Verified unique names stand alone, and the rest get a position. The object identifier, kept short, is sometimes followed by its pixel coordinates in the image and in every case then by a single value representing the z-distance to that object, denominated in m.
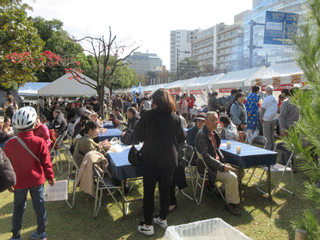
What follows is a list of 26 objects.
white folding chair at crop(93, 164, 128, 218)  3.37
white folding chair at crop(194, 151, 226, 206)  3.62
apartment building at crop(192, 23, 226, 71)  97.50
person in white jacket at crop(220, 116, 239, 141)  5.03
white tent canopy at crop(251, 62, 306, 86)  8.19
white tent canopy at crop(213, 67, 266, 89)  10.30
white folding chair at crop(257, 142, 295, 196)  3.94
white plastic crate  1.94
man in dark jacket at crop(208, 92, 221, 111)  10.23
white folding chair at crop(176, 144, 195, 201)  4.07
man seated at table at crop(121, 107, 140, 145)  5.70
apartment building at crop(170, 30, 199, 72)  147.88
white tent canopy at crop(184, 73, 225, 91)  13.59
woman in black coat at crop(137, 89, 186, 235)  2.86
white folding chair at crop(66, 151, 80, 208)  3.79
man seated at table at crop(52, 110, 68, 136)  7.12
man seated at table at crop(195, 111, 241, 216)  3.49
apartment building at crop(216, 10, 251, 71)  83.72
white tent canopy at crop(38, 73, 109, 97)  11.22
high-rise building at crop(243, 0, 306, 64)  39.35
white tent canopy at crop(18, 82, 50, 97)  17.56
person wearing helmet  2.67
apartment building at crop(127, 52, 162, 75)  149.93
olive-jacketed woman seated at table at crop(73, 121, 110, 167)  3.77
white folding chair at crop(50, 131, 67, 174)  5.45
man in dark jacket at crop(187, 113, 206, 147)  4.64
